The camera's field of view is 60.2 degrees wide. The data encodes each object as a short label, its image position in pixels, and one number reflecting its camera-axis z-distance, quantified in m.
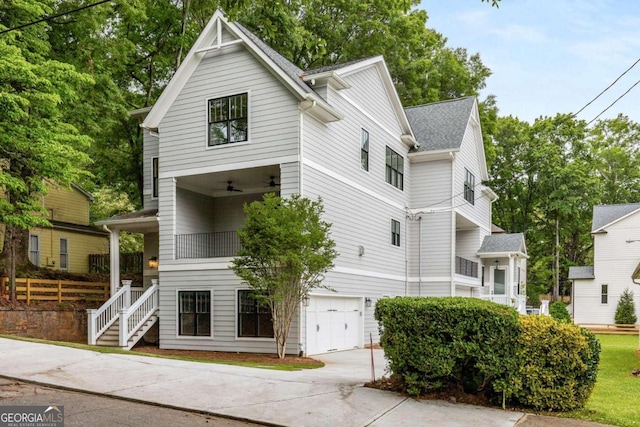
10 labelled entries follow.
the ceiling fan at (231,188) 18.84
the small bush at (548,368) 8.41
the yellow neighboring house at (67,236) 25.42
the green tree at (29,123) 16.53
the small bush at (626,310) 32.53
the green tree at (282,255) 13.80
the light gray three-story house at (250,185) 16.00
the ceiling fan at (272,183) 18.28
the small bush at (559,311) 28.86
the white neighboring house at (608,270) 33.94
